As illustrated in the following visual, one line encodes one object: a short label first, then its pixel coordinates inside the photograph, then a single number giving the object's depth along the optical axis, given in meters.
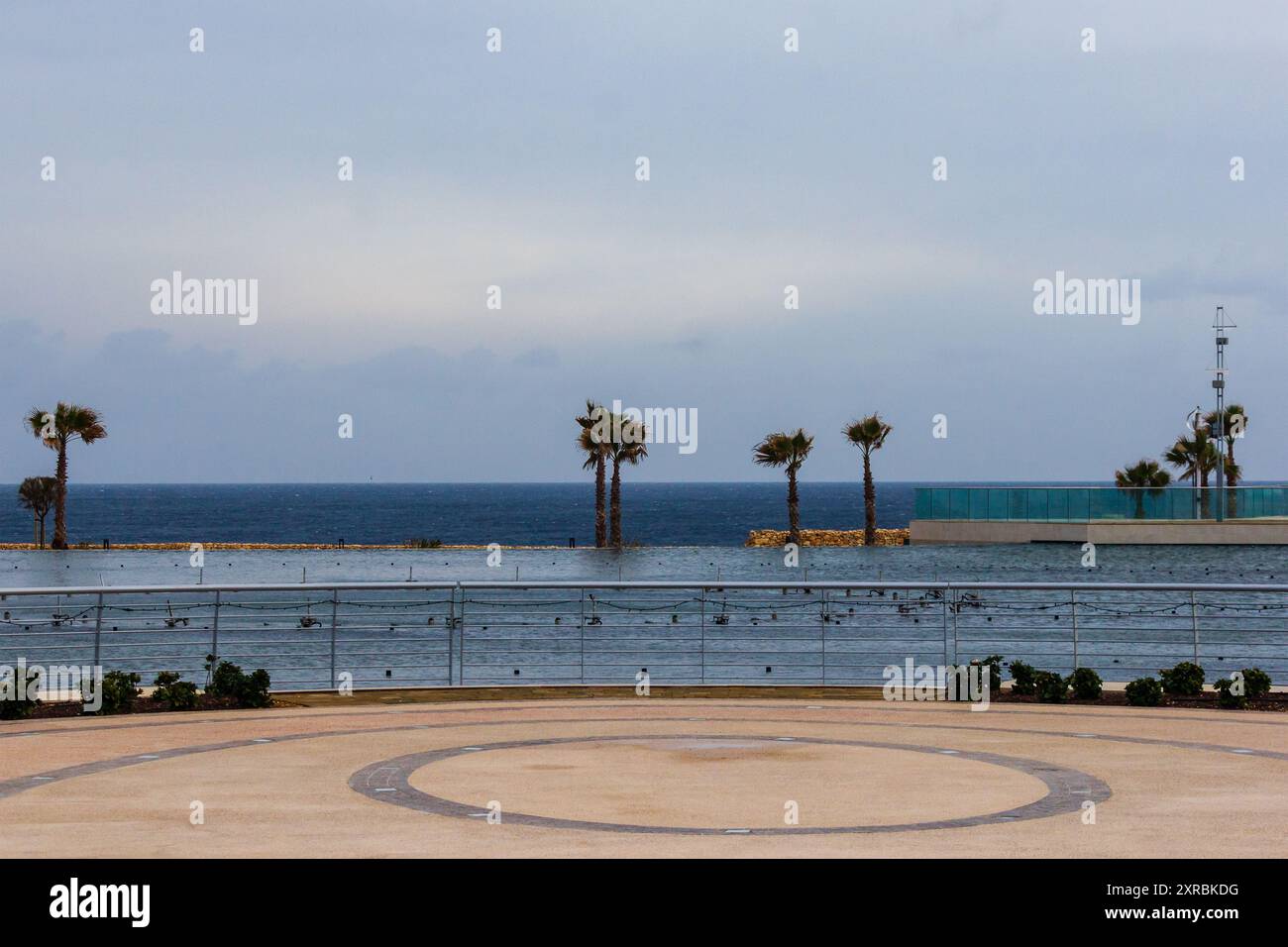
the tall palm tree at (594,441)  101.56
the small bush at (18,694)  19.45
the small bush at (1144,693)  21.17
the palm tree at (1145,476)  94.64
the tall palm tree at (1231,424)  110.00
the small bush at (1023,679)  22.17
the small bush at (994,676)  22.55
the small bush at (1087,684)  21.72
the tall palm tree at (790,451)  104.06
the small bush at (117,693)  20.17
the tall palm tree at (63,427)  100.94
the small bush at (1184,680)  21.84
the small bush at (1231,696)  21.03
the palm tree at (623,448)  102.20
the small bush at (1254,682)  21.20
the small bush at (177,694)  20.48
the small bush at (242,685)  20.91
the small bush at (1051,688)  21.62
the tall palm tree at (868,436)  105.25
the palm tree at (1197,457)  106.62
